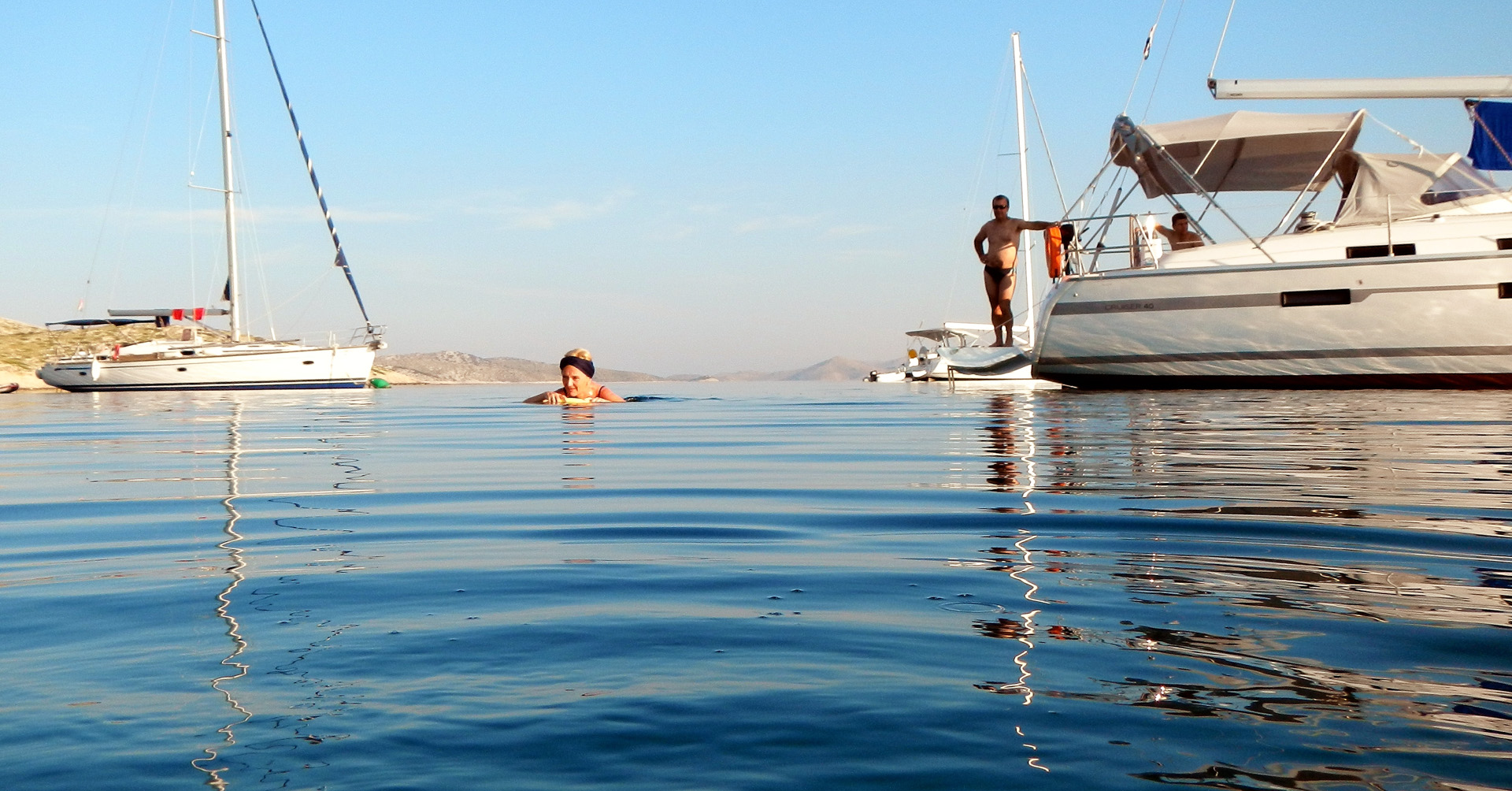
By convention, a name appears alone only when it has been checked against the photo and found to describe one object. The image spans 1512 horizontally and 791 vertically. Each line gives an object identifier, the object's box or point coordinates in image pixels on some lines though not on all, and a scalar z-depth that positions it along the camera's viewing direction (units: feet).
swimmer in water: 42.55
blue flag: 40.98
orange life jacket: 43.37
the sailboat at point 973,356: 60.44
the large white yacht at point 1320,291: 37.60
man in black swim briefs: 45.73
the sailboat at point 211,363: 109.50
